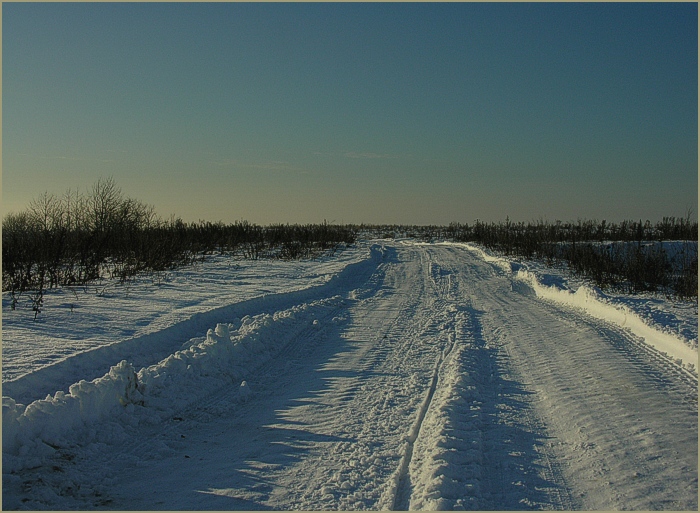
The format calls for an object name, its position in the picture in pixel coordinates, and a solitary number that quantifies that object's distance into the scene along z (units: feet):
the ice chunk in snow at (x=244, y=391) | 21.12
